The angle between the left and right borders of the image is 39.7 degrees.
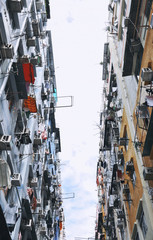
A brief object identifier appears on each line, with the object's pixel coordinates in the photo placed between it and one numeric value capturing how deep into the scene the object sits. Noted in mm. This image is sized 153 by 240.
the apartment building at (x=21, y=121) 12102
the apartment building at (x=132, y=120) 12023
